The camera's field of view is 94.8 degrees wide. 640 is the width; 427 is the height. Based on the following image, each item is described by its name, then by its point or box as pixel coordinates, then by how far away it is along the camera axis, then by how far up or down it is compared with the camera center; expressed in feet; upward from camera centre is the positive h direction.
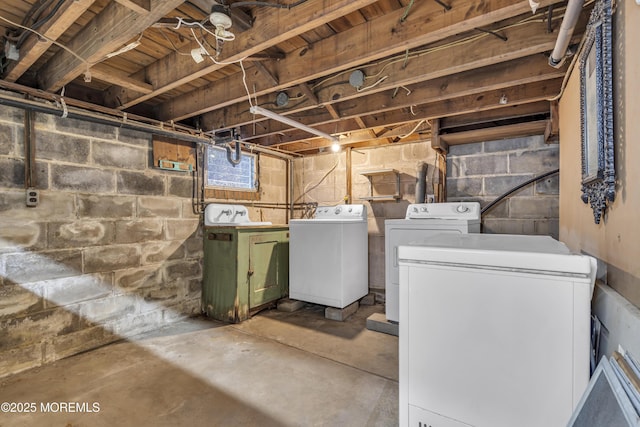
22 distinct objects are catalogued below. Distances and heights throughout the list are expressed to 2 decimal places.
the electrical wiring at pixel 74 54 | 4.91 +2.97
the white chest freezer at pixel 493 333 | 2.83 -1.31
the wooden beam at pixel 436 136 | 9.08 +2.31
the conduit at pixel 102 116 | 6.58 +2.62
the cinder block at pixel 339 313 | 9.76 -3.41
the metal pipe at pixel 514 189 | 8.67 +0.64
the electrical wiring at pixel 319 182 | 12.82 +1.35
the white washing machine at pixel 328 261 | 9.68 -1.68
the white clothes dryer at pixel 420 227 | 7.93 -0.47
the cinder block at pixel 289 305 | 10.70 -3.40
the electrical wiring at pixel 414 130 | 9.73 +2.83
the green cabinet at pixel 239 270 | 9.57 -1.97
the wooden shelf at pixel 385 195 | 11.07 +0.80
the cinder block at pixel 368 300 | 11.23 -3.39
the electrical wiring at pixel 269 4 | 4.29 +3.12
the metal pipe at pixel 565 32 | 3.63 +2.50
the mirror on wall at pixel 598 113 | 3.20 +1.15
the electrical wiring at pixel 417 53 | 4.96 +3.21
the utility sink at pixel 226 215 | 10.47 -0.08
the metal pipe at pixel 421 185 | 10.32 +0.91
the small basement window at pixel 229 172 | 11.05 +1.65
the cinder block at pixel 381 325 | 8.66 -3.42
